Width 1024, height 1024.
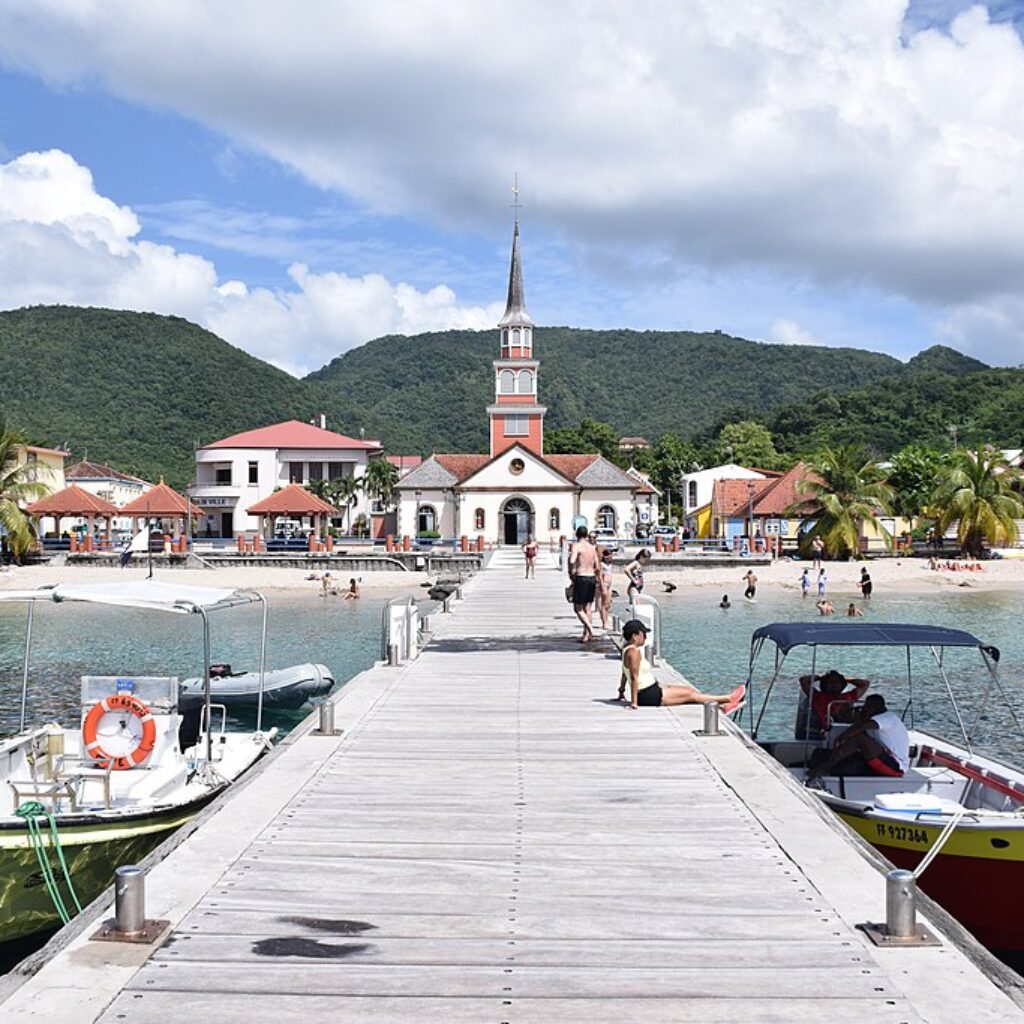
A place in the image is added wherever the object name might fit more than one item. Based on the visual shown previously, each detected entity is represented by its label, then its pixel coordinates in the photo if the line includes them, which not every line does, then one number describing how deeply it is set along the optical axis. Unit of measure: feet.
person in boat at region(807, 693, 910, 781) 38.04
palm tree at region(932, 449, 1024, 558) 203.92
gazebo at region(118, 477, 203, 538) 205.32
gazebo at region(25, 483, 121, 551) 207.62
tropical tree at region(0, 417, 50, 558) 191.31
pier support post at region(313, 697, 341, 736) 36.76
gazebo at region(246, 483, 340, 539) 212.64
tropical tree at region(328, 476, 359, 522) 270.46
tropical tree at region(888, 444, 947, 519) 231.30
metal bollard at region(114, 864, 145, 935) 19.30
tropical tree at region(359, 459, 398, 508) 277.23
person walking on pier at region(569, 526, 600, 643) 60.18
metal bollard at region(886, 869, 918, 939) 19.21
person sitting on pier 41.67
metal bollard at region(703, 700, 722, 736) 37.27
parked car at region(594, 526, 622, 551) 197.16
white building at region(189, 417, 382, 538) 269.03
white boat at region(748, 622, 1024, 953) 31.58
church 222.69
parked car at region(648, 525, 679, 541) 222.85
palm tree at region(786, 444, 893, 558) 202.49
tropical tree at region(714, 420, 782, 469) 367.45
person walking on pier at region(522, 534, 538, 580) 126.00
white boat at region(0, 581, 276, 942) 32.55
